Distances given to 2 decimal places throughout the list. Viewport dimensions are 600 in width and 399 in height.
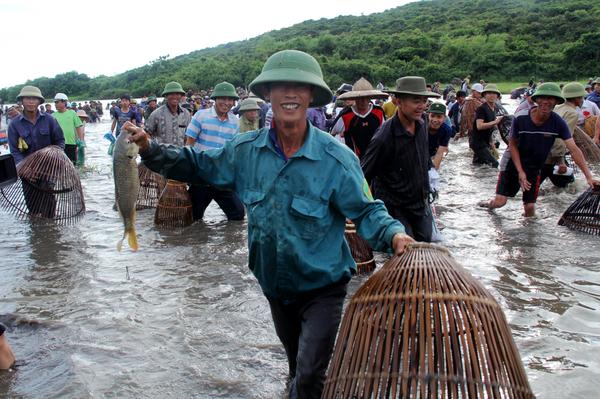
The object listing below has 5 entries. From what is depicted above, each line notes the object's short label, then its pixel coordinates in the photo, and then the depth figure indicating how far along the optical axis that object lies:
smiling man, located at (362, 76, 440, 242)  4.47
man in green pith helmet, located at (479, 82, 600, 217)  6.69
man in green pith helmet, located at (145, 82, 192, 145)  7.97
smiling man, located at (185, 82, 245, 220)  7.12
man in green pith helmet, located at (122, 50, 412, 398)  2.62
